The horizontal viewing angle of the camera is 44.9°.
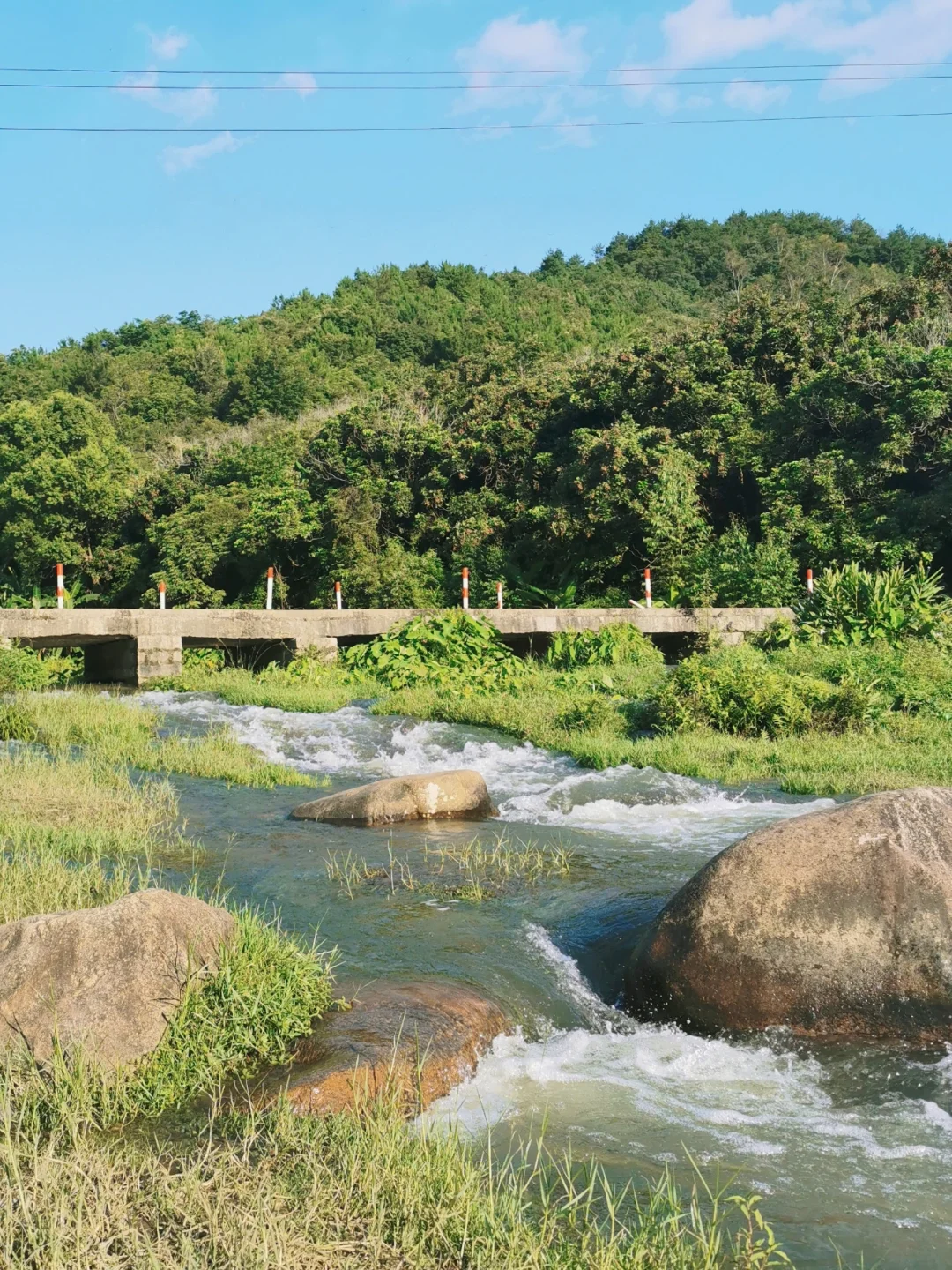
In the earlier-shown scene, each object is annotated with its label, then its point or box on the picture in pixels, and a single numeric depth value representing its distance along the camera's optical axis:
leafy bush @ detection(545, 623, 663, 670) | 16.64
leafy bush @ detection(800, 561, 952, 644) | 15.30
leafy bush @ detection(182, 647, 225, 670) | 17.33
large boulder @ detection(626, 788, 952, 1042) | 4.97
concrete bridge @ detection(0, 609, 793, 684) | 16.27
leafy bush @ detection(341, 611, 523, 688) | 16.00
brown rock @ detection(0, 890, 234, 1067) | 4.23
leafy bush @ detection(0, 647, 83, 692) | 14.45
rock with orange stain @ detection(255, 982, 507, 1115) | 4.12
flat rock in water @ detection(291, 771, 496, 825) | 8.83
